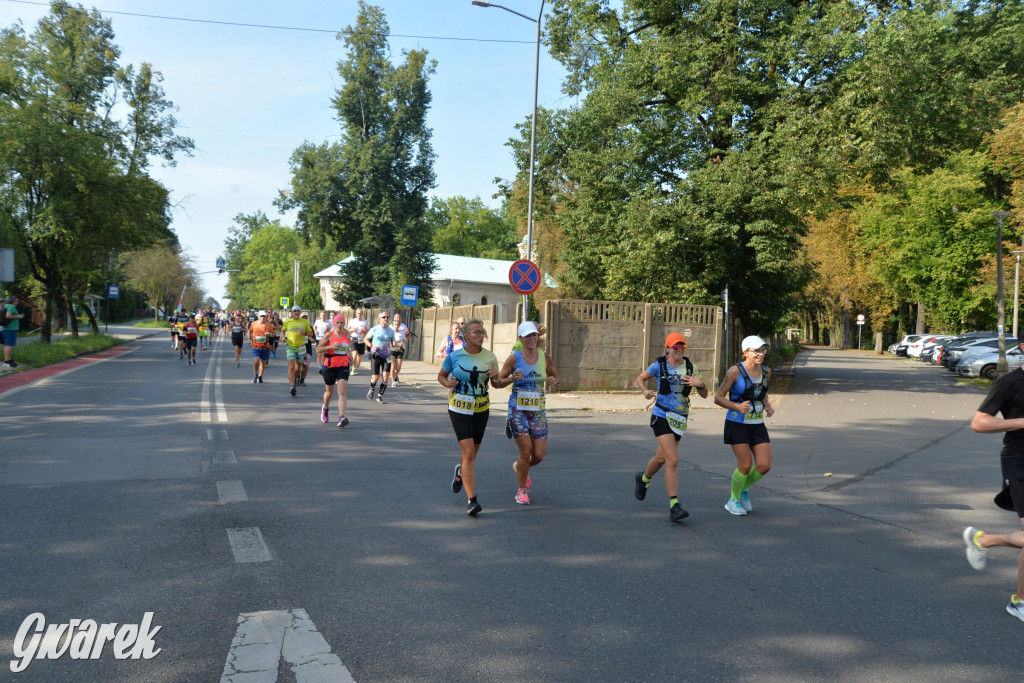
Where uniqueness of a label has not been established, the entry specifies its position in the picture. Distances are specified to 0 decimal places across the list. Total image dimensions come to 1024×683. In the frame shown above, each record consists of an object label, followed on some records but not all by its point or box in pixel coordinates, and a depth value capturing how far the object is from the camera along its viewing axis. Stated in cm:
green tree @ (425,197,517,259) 10031
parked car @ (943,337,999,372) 3184
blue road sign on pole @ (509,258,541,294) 1741
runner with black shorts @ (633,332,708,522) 707
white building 7369
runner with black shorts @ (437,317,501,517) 703
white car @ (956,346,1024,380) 2928
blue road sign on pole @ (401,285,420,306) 2820
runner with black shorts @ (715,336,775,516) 713
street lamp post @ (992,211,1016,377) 2795
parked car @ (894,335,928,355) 5101
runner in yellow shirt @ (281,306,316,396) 1689
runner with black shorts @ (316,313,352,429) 1237
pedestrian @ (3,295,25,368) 2006
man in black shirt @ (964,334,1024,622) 470
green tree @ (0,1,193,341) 2869
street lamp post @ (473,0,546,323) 2038
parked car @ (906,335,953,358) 4547
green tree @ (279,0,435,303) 5169
